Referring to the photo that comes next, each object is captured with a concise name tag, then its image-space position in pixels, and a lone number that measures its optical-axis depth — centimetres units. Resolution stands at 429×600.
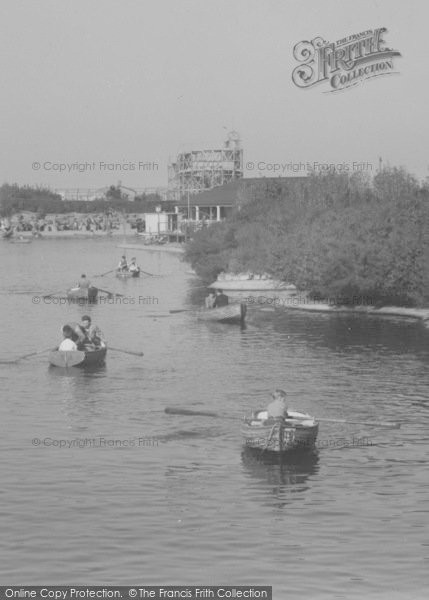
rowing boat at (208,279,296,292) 10544
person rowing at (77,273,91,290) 9446
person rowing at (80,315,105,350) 5650
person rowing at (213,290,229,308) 8300
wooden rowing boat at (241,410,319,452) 3719
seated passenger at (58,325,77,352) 5503
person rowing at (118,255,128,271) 12673
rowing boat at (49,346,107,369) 5494
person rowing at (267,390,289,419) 3750
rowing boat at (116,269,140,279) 12588
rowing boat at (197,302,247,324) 7731
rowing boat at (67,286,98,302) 9356
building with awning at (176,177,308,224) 12812
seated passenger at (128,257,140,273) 12625
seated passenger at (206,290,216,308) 8329
